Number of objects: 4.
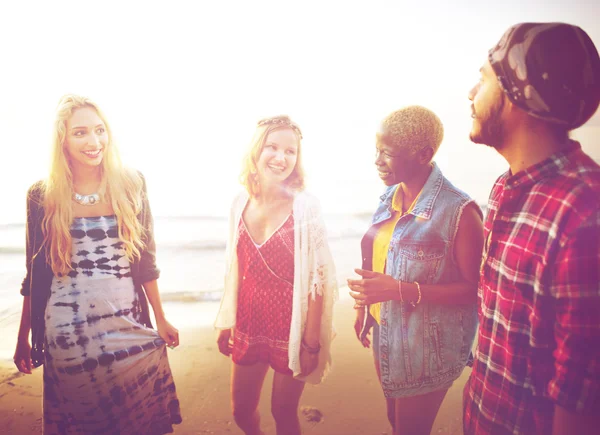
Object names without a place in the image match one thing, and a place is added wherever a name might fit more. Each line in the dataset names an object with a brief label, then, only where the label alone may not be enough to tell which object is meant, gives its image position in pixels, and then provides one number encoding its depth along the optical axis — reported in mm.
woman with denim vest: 1976
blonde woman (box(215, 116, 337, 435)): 2354
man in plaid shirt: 1155
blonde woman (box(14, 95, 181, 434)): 2193
